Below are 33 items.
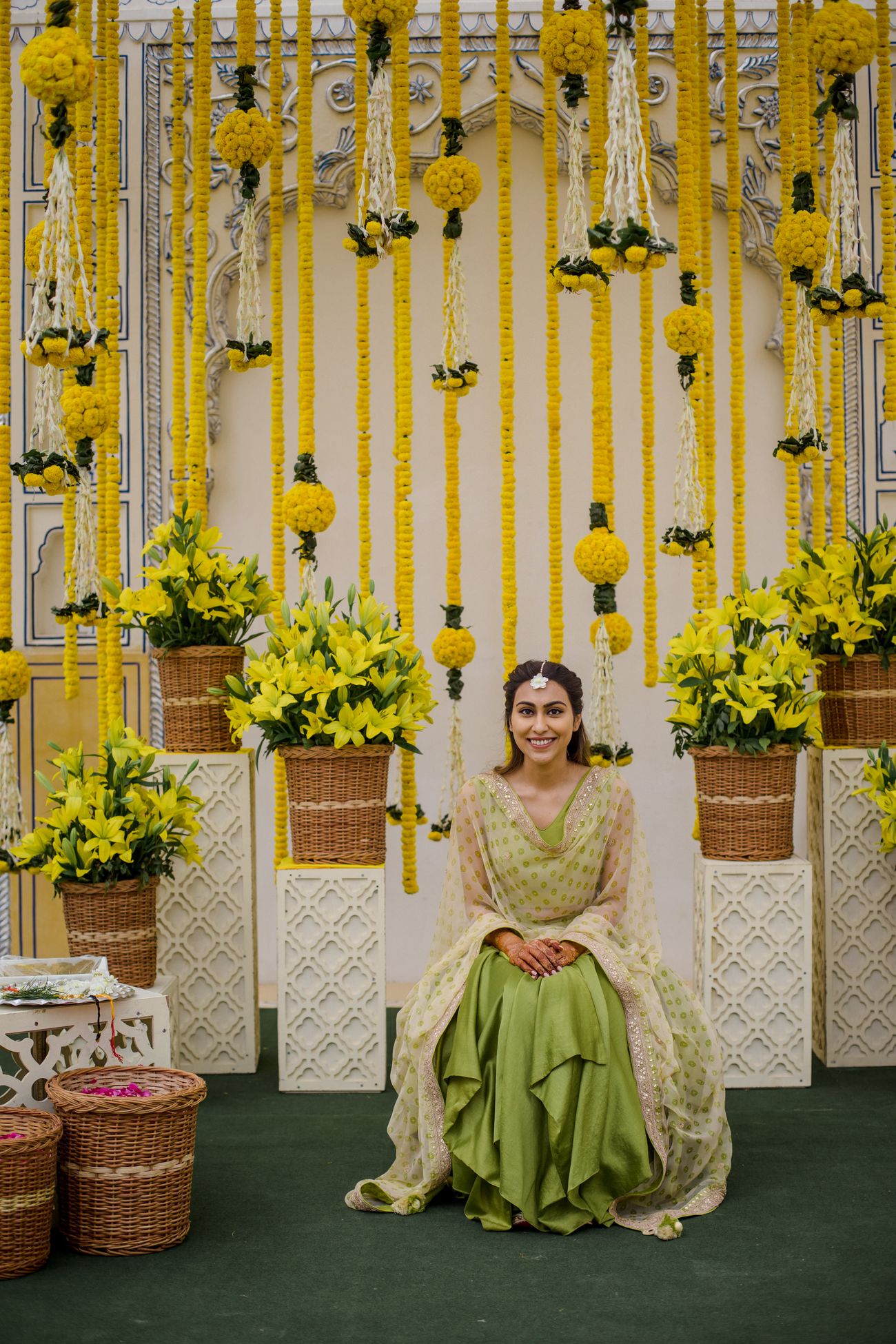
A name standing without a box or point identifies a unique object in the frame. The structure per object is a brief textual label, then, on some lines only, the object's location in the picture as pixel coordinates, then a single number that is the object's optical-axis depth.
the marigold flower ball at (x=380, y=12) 3.43
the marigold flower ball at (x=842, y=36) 3.35
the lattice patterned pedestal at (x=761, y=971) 3.77
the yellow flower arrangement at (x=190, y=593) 3.86
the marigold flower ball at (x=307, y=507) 4.02
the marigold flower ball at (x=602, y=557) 3.92
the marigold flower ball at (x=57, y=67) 2.95
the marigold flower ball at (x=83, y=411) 3.52
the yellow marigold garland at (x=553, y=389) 4.18
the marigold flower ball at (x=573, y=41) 3.39
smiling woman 2.78
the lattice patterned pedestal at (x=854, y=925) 3.96
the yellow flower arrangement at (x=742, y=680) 3.68
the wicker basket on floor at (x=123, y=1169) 2.65
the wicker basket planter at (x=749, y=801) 3.77
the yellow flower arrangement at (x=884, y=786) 3.76
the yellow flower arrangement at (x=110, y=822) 3.51
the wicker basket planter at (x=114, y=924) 3.54
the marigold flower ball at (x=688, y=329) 3.83
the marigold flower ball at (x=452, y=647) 4.11
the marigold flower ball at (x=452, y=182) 3.83
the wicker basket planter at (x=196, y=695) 3.93
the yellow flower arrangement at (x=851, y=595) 3.85
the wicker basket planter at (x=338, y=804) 3.78
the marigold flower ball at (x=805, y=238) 3.72
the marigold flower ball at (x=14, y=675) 4.08
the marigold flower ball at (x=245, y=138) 3.93
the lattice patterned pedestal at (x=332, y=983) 3.78
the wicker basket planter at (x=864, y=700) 3.95
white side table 3.00
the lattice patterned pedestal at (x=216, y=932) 3.96
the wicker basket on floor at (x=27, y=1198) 2.50
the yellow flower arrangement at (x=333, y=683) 3.69
